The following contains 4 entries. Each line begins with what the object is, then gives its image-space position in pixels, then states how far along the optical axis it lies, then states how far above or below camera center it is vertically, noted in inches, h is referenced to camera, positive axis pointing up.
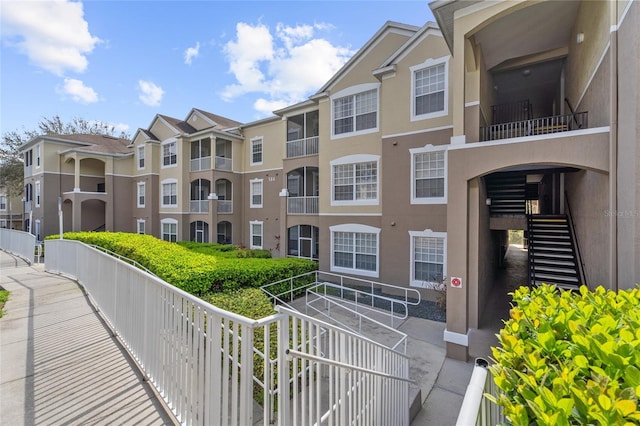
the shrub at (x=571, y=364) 51.8 -34.8
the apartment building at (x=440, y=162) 235.1 +67.8
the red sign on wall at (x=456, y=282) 282.9 -71.3
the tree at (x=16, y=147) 1230.9 +273.2
